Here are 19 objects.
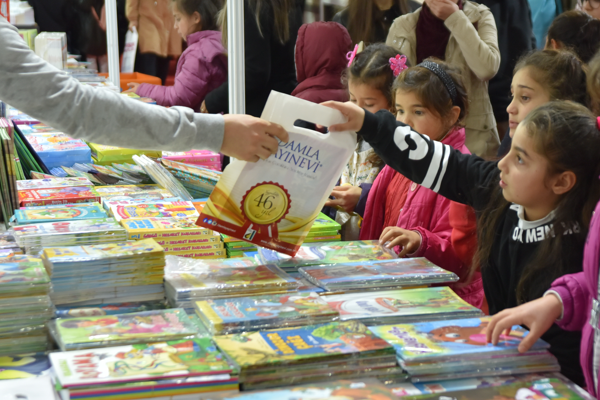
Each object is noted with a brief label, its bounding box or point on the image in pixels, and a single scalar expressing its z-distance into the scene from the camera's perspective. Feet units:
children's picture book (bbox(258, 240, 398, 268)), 9.69
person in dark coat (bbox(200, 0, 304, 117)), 17.41
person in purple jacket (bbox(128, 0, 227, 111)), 20.75
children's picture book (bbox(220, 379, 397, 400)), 7.72
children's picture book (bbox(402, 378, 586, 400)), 7.88
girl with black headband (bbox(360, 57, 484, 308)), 11.26
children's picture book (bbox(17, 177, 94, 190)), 11.39
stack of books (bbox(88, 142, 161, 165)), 13.51
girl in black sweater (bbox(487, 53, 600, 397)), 8.26
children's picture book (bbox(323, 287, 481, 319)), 8.73
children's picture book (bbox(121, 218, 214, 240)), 10.00
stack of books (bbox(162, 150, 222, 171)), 13.19
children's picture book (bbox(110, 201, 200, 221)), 10.47
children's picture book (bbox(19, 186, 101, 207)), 10.84
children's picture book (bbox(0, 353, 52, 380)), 8.05
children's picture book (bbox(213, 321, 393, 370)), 7.94
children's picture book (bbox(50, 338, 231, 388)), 7.69
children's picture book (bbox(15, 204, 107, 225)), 10.11
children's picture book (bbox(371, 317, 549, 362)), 8.12
